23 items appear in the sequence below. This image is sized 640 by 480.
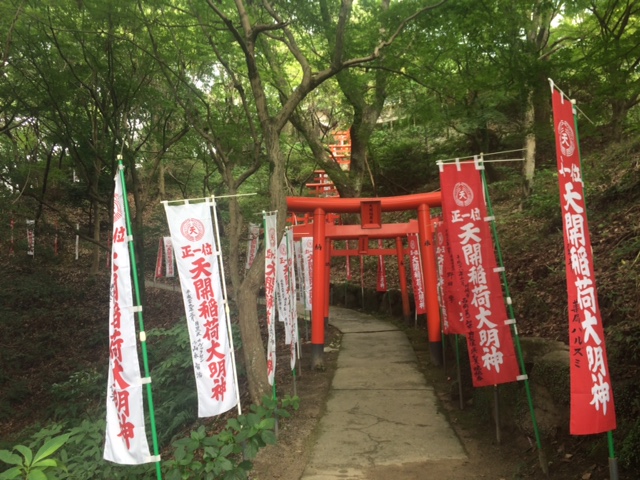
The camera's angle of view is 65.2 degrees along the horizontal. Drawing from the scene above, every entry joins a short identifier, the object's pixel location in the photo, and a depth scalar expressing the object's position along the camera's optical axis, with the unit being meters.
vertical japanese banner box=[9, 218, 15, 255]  19.88
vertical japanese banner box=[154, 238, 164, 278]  20.33
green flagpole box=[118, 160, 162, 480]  3.97
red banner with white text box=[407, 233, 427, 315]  10.91
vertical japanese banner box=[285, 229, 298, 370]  7.46
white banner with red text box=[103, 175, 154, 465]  4.07
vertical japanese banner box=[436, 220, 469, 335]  5.48
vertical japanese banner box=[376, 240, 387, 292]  14.63
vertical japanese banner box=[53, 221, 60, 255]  22.72
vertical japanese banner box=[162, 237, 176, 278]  18.89
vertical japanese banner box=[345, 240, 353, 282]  16.58
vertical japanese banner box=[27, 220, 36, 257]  18.09
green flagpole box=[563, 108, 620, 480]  3.27
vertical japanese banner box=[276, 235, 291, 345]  7.57
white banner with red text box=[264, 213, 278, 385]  6.27
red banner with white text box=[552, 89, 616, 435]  3.26
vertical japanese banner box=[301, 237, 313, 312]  10.73
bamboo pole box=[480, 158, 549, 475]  4.34
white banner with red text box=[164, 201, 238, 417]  4.97
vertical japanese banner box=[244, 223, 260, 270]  12.67
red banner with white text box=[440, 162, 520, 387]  5.18
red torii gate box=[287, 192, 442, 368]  9.21
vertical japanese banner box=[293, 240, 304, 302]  12.08
